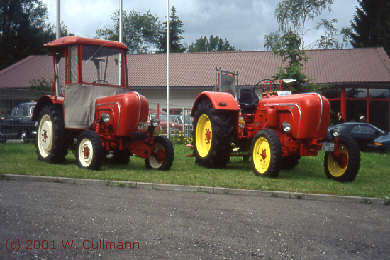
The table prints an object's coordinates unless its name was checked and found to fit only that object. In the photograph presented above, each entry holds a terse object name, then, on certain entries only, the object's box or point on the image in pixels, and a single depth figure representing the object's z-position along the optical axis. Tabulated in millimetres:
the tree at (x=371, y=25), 46156
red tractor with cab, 10156
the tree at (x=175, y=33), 64812
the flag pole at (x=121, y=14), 20341
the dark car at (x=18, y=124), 19141
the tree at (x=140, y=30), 67750
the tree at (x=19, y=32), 45531
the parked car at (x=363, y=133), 20125
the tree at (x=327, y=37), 38031
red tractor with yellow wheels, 9344
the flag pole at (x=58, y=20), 17891
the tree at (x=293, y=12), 37625
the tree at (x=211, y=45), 92300
